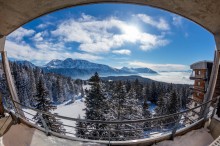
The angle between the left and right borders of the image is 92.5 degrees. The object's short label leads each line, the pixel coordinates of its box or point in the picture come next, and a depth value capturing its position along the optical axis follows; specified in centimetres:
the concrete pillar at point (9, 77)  458
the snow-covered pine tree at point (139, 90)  4154
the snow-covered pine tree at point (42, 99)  1385
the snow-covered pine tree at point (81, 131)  1236
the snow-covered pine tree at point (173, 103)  2333
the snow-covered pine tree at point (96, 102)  1263
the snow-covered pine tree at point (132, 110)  1657
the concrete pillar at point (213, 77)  387
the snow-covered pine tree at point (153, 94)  4525
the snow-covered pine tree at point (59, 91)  4509
